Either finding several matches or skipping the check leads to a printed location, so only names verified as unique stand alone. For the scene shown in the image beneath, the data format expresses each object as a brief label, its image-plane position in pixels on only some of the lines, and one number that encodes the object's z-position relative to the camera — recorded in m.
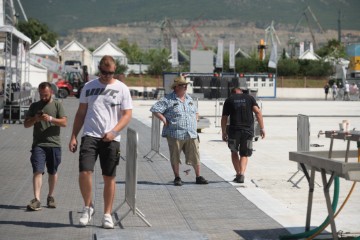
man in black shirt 14.06
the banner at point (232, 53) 83.31
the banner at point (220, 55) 82.36
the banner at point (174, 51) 77.38
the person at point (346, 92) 70.18
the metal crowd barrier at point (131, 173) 9.59
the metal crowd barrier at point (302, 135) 13.83
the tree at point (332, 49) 150.38
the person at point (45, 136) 11.10
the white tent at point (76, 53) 117.75
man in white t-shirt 9.84
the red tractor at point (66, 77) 63.41
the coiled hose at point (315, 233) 8.88
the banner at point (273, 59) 84.62
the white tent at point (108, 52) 114.07
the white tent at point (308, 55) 130.38
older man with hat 13.70
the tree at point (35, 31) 173.88
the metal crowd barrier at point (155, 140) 18.14
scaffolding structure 29.59
